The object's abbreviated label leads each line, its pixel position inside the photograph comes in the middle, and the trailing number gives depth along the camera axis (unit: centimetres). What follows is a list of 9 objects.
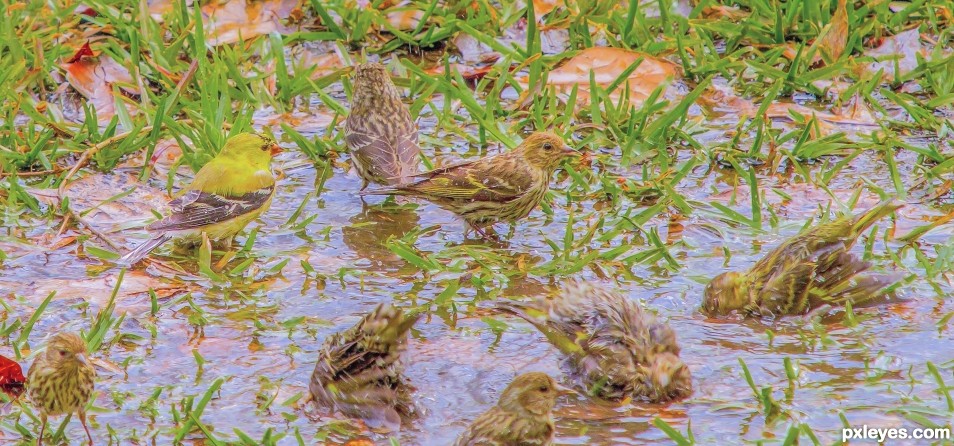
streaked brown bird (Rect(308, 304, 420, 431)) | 1062
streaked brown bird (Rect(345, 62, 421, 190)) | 1625
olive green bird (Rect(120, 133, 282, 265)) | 1433
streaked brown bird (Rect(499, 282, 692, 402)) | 1089
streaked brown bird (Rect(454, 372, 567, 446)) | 975
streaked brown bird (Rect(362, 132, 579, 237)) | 1520
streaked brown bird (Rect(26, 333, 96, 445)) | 1005
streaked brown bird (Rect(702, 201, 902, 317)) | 1241
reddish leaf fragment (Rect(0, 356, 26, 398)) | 1105
